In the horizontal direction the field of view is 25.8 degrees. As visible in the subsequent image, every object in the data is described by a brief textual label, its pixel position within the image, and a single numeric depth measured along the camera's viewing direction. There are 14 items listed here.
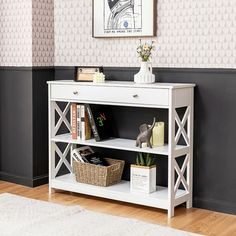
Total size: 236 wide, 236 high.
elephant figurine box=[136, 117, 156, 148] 3.24
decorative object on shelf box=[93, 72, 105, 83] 3.46
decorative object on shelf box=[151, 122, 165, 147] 3.29
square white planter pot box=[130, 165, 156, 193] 3.28
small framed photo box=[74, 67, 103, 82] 3.54
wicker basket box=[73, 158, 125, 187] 3.45
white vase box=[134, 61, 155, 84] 3.26
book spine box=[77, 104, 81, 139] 3.57
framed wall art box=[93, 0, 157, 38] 3.41
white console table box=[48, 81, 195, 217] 3.11
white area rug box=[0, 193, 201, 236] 2.82
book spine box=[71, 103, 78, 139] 3.59
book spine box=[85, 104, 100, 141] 3.49
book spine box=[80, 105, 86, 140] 3.55
